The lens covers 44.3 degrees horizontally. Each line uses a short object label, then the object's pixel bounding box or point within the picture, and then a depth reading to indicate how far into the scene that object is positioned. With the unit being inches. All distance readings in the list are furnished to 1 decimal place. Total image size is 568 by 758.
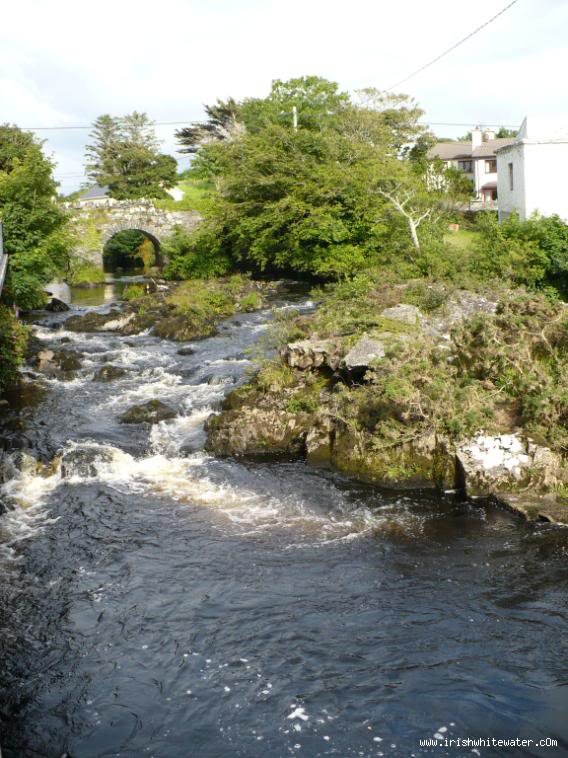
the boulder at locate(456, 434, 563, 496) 541.3
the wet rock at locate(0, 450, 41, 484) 608.7
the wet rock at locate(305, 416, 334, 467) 630.5
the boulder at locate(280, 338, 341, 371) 732.0
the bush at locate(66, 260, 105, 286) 1758.1
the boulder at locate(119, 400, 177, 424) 734.5
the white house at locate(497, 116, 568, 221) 1280.8
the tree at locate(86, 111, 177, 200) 2126.0
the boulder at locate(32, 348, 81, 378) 930.7
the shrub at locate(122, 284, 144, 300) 1451.8
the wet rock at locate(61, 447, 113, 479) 618.2
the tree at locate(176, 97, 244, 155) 2326.5
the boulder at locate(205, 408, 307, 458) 658.2
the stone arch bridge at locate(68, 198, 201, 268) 1765.5
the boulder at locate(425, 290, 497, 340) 797.9
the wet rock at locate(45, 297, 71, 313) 1343.5
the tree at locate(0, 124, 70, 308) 1048.8
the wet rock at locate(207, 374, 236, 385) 837.2
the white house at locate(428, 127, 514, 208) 2137.1
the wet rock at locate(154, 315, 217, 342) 1085.1
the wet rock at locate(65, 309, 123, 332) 1171.3
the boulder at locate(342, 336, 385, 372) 673.0
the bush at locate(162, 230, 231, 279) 1569.9
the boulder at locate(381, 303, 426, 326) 786.2
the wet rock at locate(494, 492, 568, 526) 504.1
